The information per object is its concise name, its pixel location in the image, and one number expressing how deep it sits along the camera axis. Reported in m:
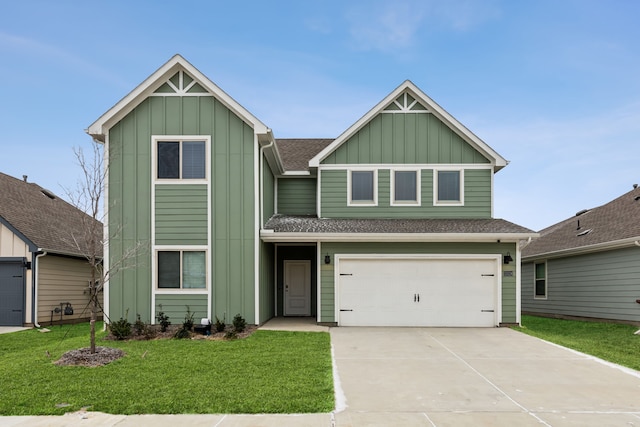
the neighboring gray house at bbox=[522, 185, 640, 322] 14.49
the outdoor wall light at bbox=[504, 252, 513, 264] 13.55
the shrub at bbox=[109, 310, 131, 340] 11.34
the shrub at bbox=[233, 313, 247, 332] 11.89
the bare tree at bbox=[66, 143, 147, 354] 9.00
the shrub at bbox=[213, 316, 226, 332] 11.95
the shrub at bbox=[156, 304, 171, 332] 12.12
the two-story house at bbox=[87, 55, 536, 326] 12.66
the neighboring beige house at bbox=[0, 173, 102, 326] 14.93
